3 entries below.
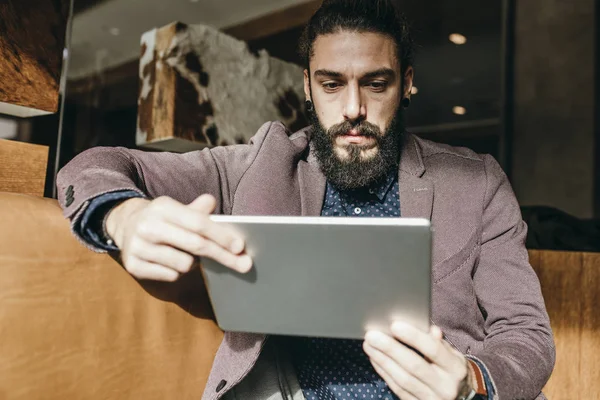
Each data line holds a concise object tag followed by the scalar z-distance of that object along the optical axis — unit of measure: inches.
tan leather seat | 27.3
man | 25.0
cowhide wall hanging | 73.4
